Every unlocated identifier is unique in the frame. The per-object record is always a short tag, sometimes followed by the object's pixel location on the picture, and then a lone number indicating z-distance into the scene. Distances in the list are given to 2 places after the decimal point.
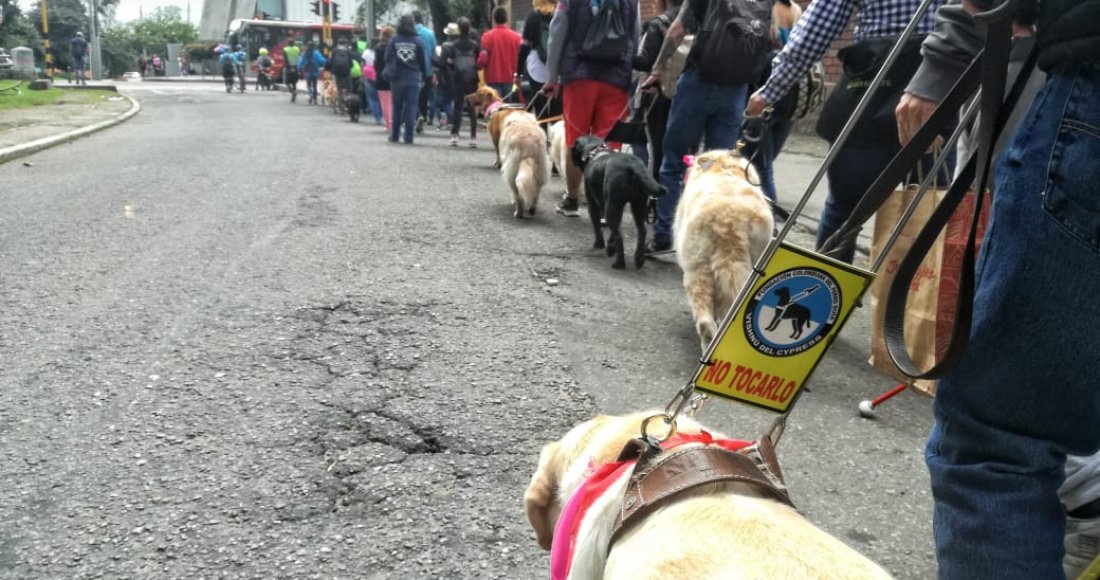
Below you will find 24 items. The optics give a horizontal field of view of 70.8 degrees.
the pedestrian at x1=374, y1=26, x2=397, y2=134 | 13.81
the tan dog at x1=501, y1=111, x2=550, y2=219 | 6.83
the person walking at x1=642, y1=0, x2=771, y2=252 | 4.80
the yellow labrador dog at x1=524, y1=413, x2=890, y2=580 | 1.10
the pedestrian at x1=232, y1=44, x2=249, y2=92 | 32.78
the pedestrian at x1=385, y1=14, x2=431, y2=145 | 11.75
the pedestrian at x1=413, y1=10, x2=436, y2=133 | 12.93
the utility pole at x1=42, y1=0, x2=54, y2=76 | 25.78
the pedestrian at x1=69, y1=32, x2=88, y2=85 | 33.62
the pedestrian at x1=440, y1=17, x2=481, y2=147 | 12.55
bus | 36.47
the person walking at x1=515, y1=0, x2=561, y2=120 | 8.17
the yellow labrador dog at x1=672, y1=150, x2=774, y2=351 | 3.66
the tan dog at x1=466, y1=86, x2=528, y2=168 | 8.40
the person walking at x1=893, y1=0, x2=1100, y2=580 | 1.15
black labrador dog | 5.22
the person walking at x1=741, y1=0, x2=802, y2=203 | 5.07
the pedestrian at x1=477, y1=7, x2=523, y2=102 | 11.70
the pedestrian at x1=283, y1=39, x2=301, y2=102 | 25.97
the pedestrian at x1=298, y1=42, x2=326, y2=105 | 24.12
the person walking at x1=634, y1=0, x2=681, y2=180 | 6.05
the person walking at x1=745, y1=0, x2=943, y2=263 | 3.13
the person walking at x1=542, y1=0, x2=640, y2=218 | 6.24
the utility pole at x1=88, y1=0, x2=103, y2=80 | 32.16
